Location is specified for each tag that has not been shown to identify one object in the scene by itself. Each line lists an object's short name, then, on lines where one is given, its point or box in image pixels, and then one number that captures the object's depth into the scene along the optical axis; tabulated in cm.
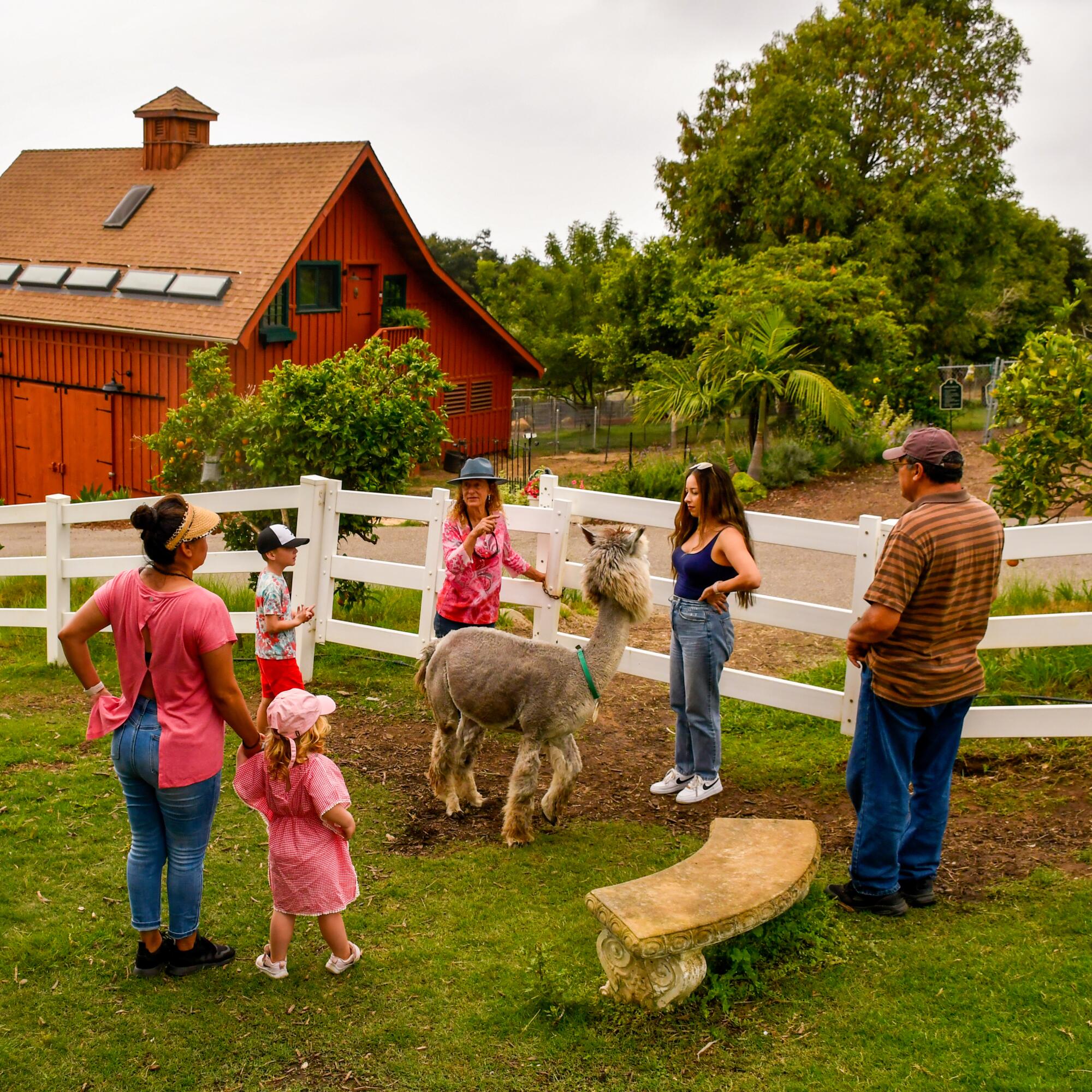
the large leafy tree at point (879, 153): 3183
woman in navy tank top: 582
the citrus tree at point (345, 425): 970
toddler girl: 440
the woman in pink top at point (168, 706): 436
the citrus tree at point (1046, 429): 840
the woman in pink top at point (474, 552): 657
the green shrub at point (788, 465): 1992
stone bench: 416
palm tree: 1941
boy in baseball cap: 618
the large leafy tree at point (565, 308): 3256
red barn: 2156
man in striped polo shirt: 469
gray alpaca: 572
